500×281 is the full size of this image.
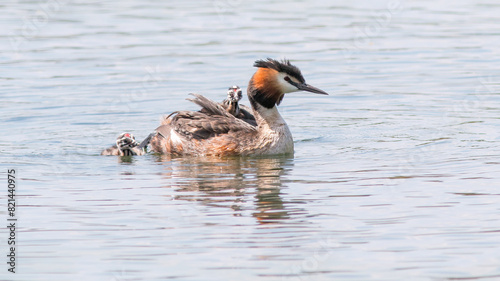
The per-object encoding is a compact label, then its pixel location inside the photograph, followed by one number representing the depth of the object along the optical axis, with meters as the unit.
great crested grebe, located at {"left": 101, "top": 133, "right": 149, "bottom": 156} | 13.40
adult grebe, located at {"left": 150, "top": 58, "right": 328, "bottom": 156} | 13.39
